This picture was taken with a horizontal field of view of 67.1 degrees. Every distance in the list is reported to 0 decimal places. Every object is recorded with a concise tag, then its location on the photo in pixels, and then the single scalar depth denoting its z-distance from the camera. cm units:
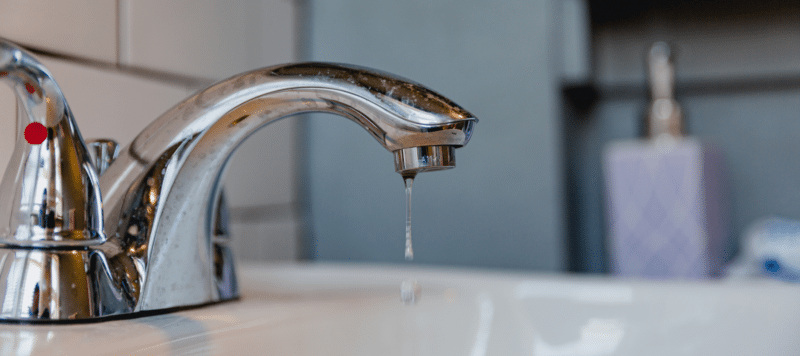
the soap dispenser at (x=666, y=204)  55
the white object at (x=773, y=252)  52
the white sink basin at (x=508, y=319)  30
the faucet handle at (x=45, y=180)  25
